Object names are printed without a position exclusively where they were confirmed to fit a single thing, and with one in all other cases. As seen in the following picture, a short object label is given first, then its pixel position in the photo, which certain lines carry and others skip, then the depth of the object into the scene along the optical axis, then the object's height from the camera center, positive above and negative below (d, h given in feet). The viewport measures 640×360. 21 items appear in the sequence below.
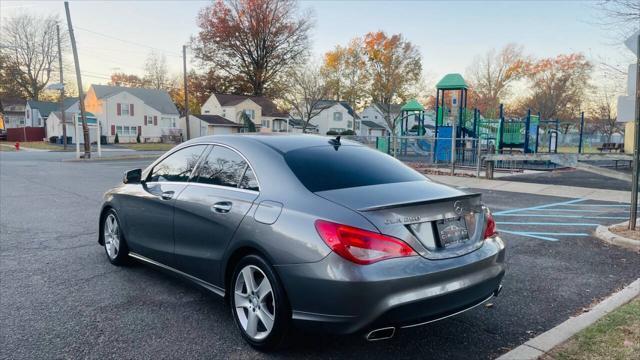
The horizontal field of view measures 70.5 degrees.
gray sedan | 9.22 -2.36
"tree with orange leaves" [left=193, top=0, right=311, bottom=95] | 196.34 +41.74
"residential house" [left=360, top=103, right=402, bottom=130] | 274.16 +12.91
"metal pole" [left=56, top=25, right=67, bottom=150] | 96.70 +9.47
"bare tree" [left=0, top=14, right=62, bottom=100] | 192.74 +31.93
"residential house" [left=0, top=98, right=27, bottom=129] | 244.89 +8.74
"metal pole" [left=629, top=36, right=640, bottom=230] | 21.76 -0.04
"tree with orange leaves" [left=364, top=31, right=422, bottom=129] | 187.01 +27.68
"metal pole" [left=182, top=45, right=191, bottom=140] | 118.35 +19.22
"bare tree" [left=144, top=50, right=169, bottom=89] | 276.00 +33.58
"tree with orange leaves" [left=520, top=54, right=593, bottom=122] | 198.59 +24.18
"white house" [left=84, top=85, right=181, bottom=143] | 176.76 +6.95
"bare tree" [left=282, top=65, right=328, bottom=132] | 170.40 +17.80
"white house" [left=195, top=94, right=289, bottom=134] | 192.95 +10.77
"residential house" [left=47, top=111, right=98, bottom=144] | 168.35 +0.69
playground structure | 66.95 -0.01
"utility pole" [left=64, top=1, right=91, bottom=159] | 81.62 +8.99
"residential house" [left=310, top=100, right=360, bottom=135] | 236.84 +9.04
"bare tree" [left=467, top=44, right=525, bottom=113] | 206.39 +26.85
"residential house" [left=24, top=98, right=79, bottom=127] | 203.51 +9.38
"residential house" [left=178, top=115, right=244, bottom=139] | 184.75 +3.49
